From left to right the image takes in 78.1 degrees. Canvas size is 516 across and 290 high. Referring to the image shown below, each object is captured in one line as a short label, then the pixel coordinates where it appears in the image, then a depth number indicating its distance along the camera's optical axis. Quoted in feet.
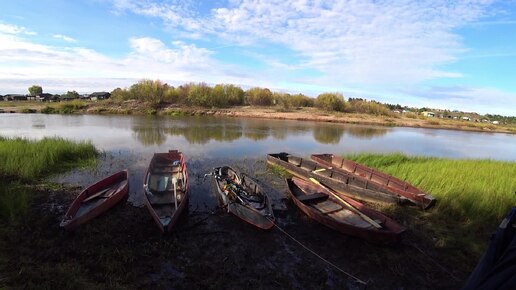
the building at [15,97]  306.35
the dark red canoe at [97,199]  29.21
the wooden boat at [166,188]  30.03
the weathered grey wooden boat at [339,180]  38.88
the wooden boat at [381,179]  37.40
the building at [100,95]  296.94
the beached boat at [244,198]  30.84
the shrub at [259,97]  244.63
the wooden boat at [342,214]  28.17
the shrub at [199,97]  210.79
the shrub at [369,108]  232.94
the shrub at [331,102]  228.43
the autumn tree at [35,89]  391.26
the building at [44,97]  291.75
